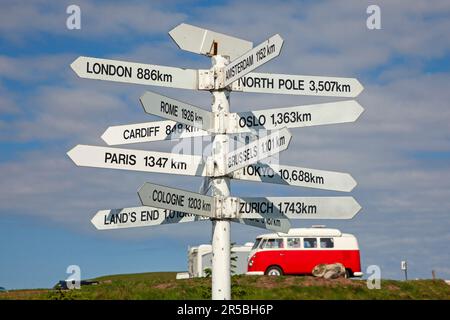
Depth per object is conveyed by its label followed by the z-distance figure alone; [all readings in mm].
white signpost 8109
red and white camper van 30922
